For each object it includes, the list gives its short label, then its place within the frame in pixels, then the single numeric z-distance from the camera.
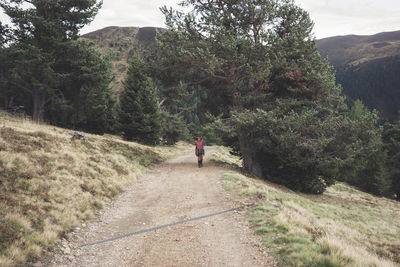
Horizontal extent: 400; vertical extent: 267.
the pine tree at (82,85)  24.61
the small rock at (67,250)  5.27
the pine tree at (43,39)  22.27
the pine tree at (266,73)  15.02
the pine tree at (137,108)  31.84
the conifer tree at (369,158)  15.05
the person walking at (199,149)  16.78
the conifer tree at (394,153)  40.69
